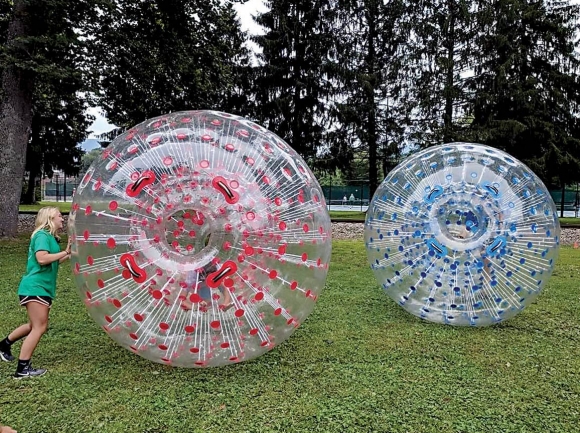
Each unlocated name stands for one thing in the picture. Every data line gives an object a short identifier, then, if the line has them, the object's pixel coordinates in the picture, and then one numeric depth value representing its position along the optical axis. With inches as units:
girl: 146.4
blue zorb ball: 195.0
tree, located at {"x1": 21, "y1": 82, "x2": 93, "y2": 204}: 955.3
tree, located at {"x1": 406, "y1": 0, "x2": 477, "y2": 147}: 903.1
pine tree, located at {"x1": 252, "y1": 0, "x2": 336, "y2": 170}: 917.2
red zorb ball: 134.6
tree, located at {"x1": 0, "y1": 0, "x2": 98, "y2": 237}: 380.8
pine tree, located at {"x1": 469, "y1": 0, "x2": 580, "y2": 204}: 861.8
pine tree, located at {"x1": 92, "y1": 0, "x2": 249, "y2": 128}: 449.1
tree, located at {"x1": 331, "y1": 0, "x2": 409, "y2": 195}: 943.7
